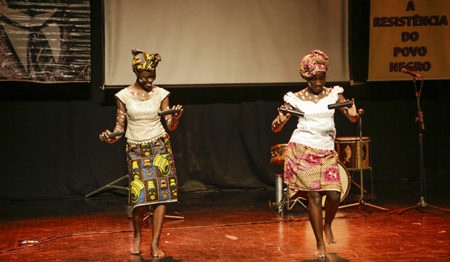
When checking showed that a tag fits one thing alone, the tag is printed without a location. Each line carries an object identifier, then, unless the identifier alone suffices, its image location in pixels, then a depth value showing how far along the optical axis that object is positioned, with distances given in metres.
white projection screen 7.49
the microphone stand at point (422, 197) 6.28
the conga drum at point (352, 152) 6.88
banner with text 8.05
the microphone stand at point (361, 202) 6.66
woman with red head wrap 4.54
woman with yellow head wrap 4.57
